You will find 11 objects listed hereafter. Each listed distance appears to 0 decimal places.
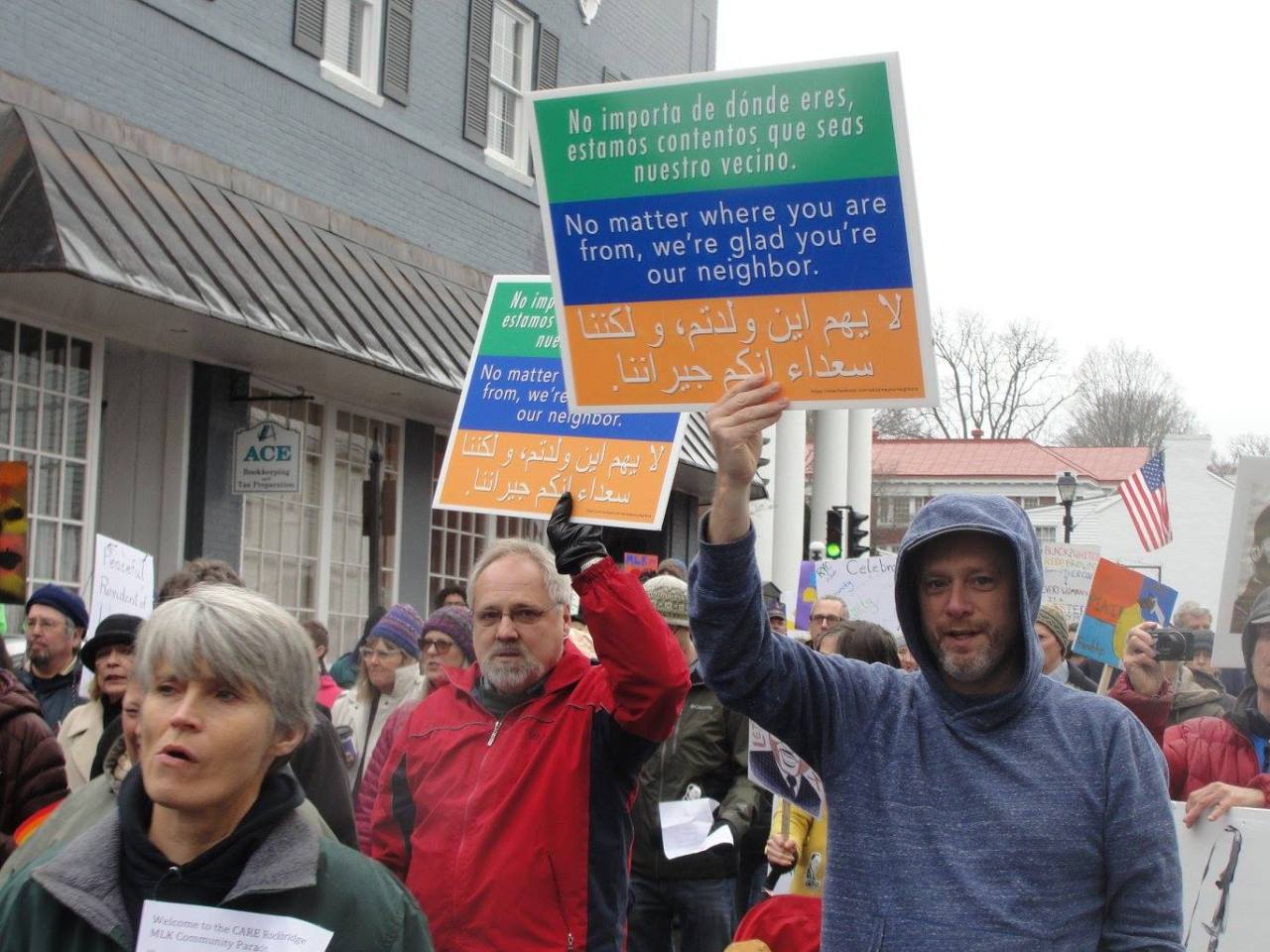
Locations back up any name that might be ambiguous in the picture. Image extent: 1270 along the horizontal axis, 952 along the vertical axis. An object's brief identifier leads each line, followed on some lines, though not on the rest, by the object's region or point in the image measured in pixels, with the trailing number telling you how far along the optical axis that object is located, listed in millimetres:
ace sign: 12695
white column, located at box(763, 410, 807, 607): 27922
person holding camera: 4809
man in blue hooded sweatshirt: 3016
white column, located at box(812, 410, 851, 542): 30375
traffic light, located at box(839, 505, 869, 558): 25922
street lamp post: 29656
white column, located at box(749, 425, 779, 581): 28250
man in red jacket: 4145
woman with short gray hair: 2637
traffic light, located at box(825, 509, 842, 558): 25438
